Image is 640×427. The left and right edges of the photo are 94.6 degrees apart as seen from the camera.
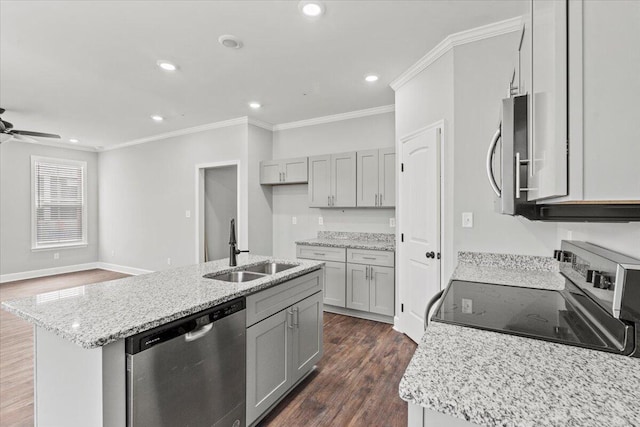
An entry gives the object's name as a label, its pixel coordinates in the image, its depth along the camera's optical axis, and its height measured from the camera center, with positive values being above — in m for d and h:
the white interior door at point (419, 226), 2.63 -0.14
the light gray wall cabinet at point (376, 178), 3.63 +0.42
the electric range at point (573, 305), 0.77 -0.39
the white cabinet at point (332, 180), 3.94 +0.43
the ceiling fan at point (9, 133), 3.49 +0.96
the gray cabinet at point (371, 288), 3.45 -0.93
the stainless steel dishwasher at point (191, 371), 1.16 -0.72
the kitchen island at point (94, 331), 1.10 -0.45
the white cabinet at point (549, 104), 0.54 +0.22
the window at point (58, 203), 5.79 +0.18
